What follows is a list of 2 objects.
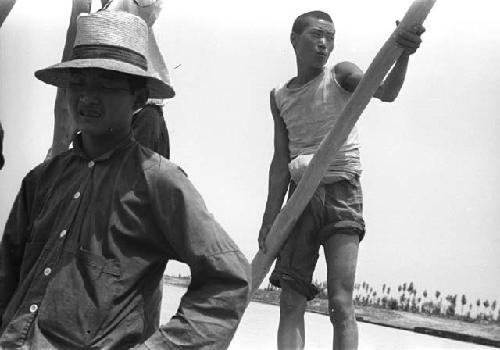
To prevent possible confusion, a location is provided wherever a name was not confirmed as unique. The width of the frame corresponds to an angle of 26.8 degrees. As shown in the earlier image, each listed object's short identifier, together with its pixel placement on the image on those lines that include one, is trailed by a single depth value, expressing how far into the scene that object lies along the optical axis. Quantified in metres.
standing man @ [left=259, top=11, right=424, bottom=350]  4.43
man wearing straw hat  2.38
